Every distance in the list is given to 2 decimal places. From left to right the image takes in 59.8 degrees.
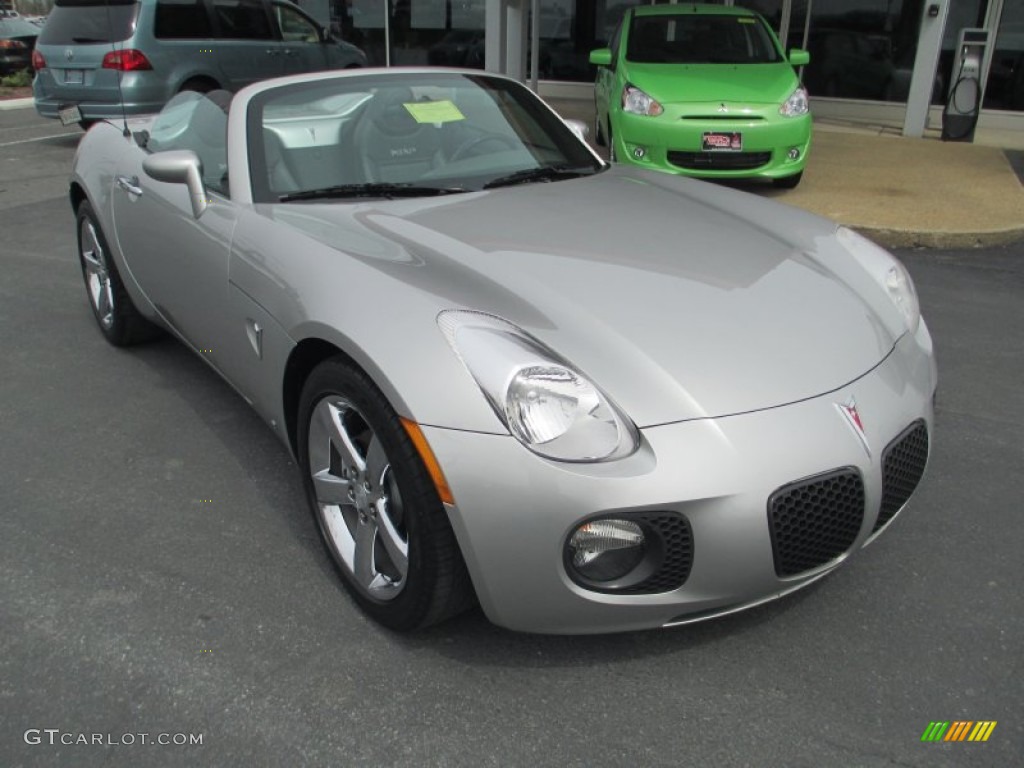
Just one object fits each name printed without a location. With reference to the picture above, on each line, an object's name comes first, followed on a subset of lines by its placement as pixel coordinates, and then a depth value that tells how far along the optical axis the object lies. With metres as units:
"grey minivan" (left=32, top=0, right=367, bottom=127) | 9.52
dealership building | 11.11
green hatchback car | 7.25
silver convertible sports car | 1.99
